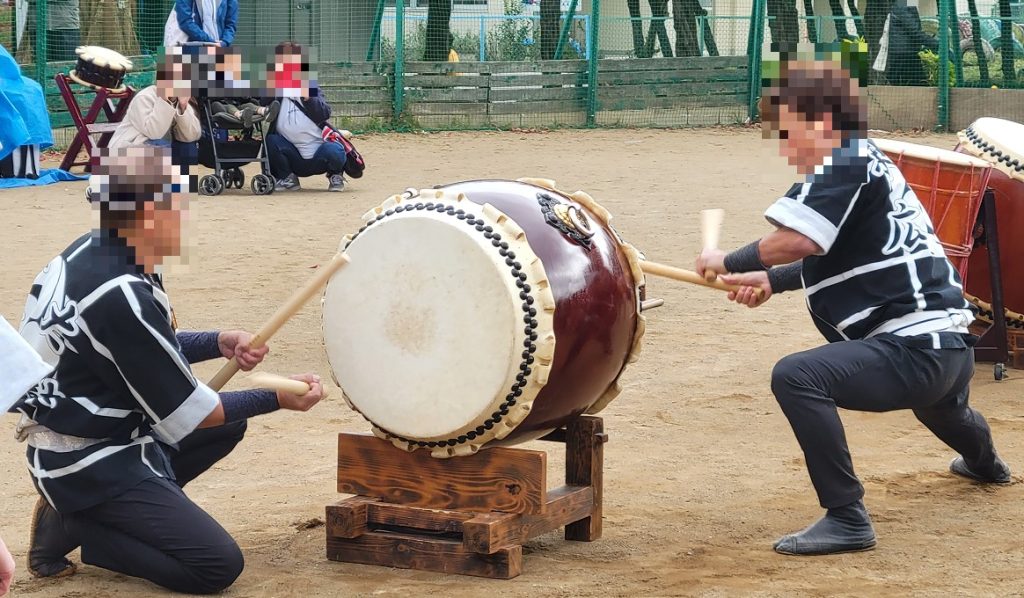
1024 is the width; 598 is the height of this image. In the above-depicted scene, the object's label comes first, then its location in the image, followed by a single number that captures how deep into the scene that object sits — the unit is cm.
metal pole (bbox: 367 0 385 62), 1563
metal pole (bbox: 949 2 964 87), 1608
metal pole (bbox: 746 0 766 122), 1659
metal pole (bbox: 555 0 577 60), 1662
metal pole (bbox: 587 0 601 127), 1592
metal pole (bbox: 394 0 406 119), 1504
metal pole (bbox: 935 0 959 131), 1567
